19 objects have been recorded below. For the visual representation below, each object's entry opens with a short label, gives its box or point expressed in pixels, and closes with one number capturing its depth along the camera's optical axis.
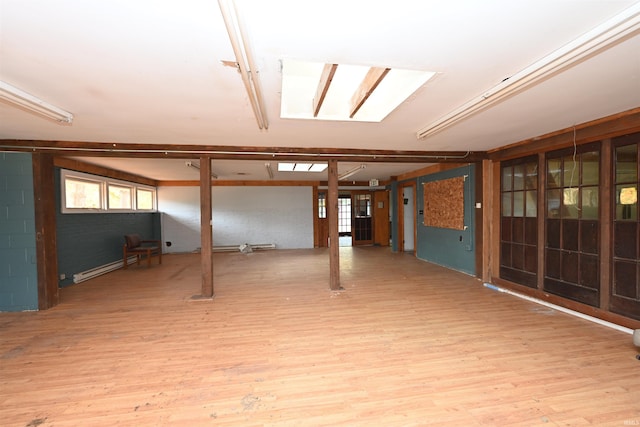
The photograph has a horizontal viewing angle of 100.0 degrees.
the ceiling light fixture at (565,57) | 1.38
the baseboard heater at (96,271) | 5.11
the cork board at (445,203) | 5.55
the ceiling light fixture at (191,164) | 5.46
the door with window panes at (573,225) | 3.23
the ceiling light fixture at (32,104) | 2.08
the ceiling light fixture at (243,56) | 1.30
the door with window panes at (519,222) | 4.04
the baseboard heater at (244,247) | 8.49
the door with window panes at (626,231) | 2.84
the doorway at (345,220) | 9.89
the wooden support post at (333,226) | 4.51
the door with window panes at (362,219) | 9.71
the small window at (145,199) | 7.58
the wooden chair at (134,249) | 6.28
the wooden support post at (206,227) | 4.17
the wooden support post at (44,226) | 3.72
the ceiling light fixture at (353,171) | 6.22
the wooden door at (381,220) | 9.80
